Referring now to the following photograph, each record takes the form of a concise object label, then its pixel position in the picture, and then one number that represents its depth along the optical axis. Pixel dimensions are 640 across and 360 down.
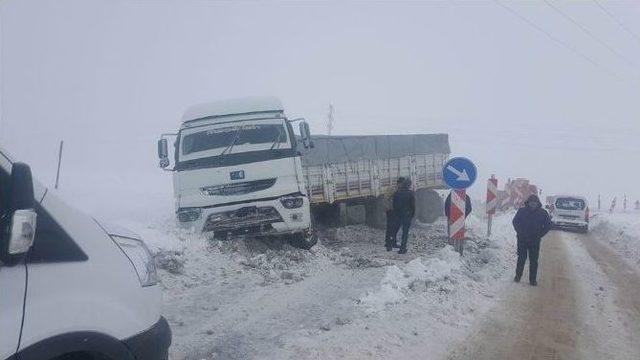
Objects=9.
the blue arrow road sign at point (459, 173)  10.77
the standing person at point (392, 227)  12.16
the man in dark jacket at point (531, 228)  9.68
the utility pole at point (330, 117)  54.50
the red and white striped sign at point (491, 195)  16.03
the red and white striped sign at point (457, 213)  10.98
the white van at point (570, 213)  22.45
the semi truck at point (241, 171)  9.80
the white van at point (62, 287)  2.32
